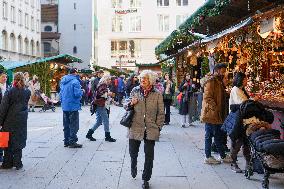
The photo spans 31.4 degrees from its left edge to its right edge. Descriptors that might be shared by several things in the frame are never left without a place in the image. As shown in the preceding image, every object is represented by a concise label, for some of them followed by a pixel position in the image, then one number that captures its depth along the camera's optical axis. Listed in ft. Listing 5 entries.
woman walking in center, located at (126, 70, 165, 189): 24.18
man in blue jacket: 36.91
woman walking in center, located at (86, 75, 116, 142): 39.96
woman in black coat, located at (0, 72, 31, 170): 28.53
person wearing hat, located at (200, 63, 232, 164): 29.89
